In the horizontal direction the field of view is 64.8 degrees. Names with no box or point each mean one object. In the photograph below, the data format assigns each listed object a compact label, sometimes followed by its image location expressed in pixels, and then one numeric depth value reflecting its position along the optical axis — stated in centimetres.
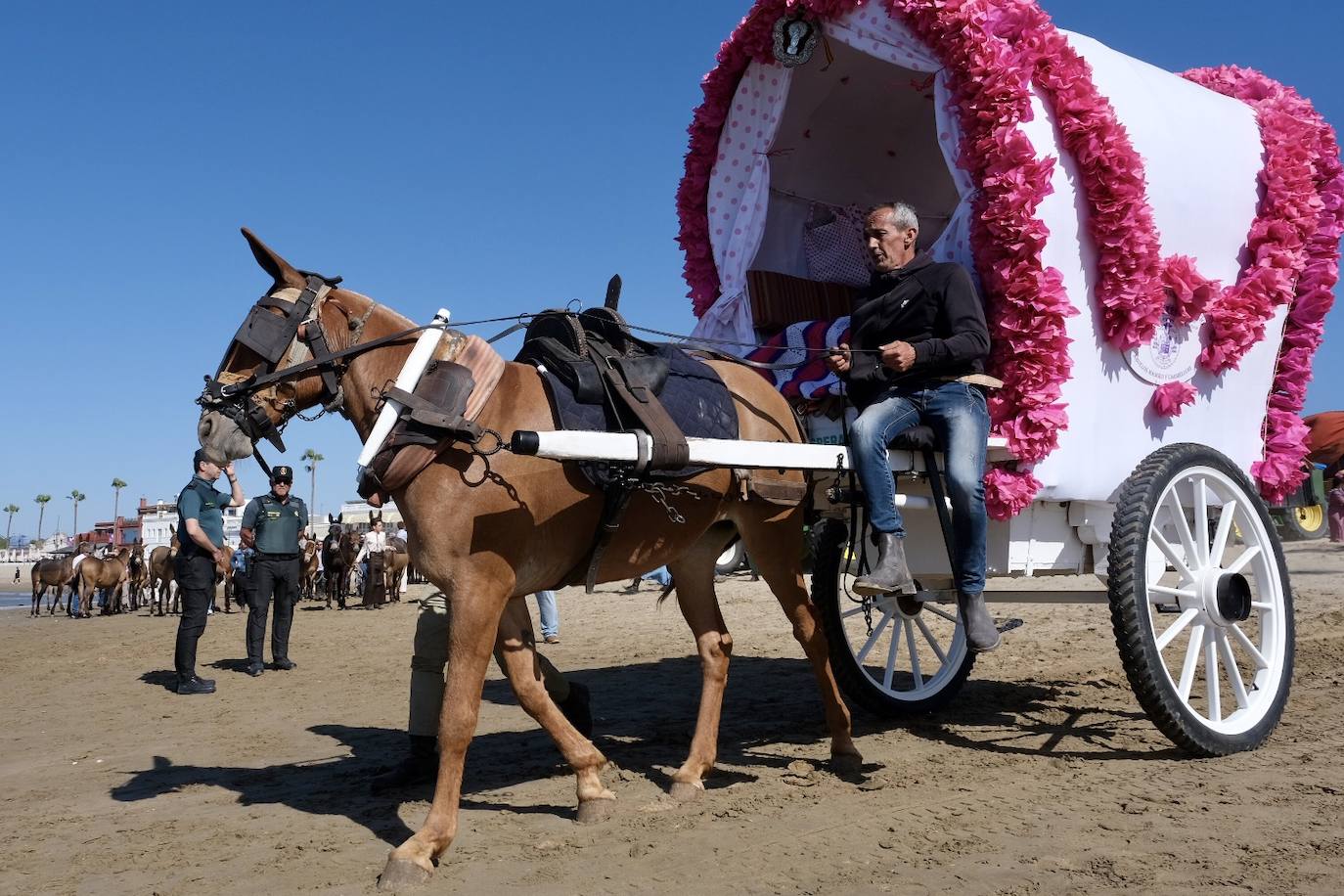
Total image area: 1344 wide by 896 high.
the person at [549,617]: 1227
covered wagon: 485
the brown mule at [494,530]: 395
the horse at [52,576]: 2358
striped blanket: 566
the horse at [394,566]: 2156
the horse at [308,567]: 2278
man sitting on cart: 459
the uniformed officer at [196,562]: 927
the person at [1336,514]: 1320
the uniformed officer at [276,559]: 1030
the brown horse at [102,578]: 2191
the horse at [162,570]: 2071
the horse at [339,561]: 2216
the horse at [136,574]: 2370
